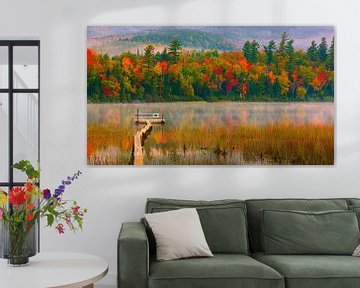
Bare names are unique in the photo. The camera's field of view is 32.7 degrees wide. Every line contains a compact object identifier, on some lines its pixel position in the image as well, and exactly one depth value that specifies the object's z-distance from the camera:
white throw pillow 4.19
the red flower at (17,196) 3.53
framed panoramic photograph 5.01
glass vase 3.56
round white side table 3.26
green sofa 3.87
